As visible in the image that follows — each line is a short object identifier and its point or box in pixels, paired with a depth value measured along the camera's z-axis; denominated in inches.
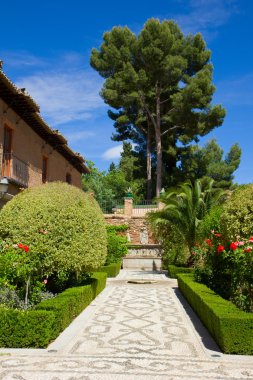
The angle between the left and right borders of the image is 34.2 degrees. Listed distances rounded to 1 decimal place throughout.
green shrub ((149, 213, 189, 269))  682.2
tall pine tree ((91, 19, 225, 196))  1086.4
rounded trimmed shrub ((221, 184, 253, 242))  312.1
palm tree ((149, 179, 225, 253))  644.7
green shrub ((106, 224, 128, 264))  774.5
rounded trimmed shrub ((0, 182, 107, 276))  327.3
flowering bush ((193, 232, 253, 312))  278.7
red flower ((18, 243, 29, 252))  276.3
